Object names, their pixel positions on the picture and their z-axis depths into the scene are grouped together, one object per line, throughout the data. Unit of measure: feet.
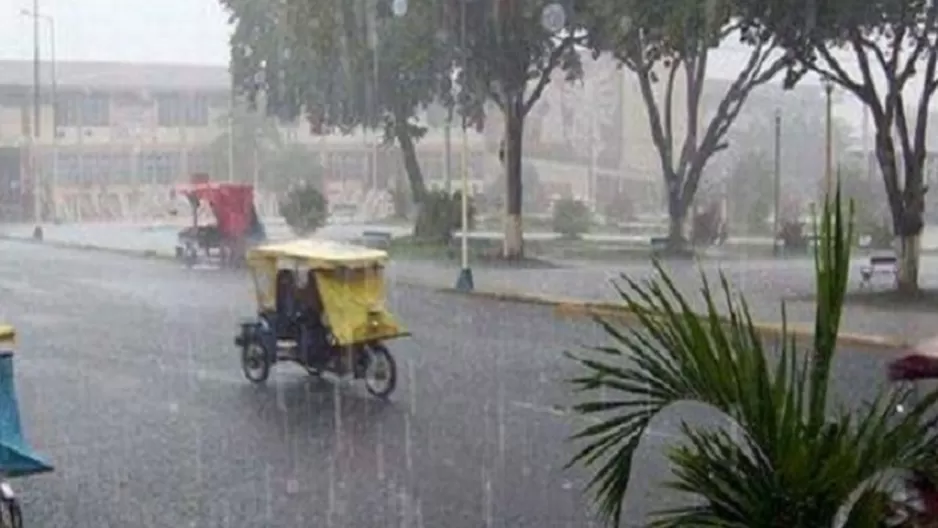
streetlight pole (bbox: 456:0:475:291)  55.72
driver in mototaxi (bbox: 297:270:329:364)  30.86
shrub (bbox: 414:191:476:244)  80.79
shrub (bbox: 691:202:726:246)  77.61
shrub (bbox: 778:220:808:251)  72.21
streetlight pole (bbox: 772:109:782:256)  73.26
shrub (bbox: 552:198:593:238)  86.58
